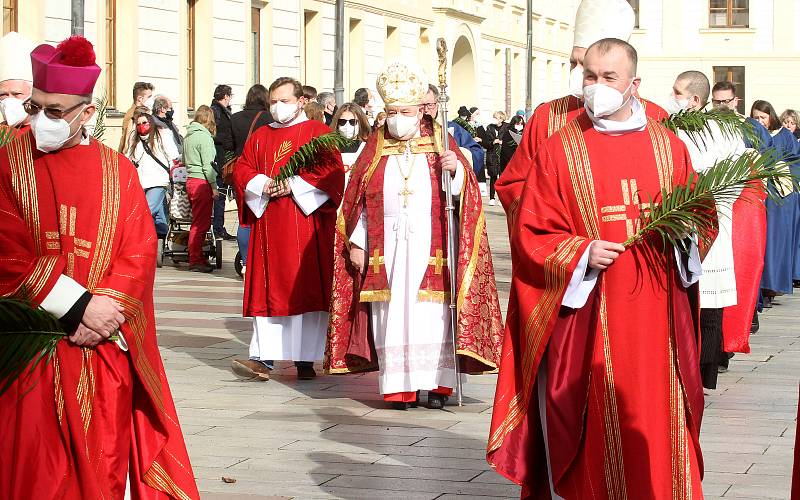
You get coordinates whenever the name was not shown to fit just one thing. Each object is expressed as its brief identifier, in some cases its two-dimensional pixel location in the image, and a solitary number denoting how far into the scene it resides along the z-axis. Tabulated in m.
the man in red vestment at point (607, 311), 5.58
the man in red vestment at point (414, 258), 8.77
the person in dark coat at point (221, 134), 17.48
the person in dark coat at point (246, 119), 14.38
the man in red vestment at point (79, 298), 5.05
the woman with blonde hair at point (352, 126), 10.50
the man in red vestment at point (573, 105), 6.32
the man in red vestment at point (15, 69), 7.43
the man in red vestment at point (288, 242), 9.93
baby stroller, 16.58
